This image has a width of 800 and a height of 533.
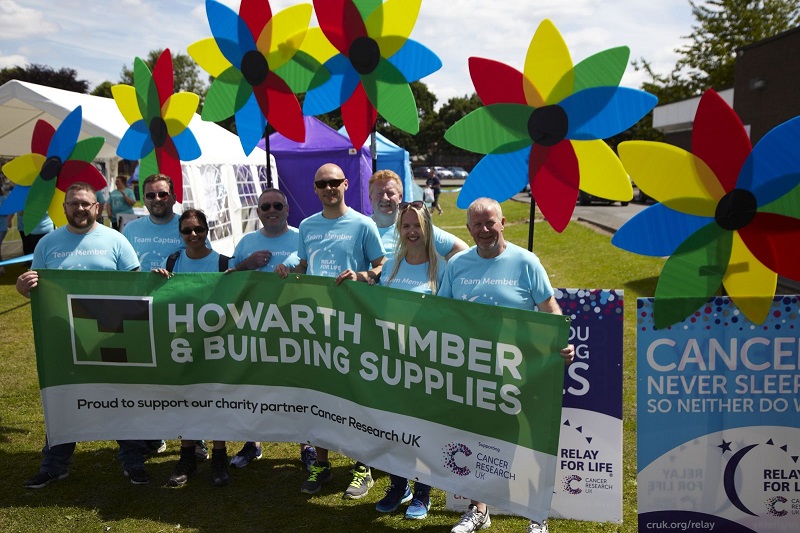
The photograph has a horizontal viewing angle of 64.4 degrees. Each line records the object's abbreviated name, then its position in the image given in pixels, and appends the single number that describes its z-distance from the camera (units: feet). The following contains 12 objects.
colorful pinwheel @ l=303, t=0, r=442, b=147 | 12.91
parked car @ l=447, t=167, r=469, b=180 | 206.80
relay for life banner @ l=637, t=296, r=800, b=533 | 10.29
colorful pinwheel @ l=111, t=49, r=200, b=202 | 15.85
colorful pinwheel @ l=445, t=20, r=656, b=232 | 10.61
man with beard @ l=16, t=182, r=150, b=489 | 13.21
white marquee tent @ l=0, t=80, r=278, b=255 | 34.99
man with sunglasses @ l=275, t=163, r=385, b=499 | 12.62
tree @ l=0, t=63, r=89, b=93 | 131.13
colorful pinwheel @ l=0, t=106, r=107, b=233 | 16.29
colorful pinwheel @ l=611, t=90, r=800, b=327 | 9.57
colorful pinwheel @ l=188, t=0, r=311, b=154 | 14.20
